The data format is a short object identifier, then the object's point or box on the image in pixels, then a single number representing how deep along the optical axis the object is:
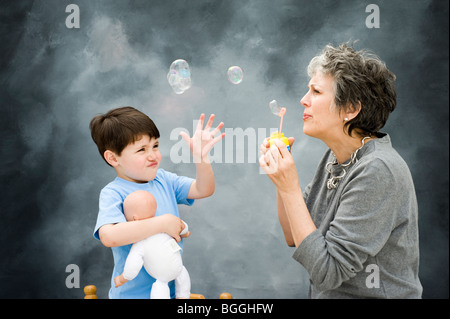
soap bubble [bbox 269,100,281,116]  2.24
